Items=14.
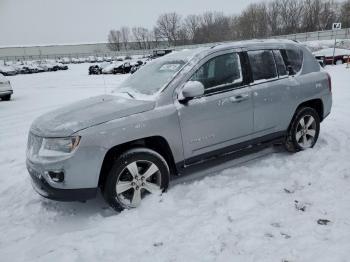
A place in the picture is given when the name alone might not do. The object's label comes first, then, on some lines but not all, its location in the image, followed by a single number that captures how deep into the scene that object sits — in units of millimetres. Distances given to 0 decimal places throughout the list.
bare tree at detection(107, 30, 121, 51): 125375
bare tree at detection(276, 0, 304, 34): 82312
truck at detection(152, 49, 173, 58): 45122
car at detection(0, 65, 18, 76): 47072
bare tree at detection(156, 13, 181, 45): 115062
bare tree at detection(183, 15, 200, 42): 112000
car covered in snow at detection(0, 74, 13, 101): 15125
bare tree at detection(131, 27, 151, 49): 125688
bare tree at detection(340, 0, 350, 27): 70500
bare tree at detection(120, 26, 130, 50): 127350
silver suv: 3461
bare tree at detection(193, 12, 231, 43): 97750
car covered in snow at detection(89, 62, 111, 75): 35812
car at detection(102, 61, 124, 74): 33531
